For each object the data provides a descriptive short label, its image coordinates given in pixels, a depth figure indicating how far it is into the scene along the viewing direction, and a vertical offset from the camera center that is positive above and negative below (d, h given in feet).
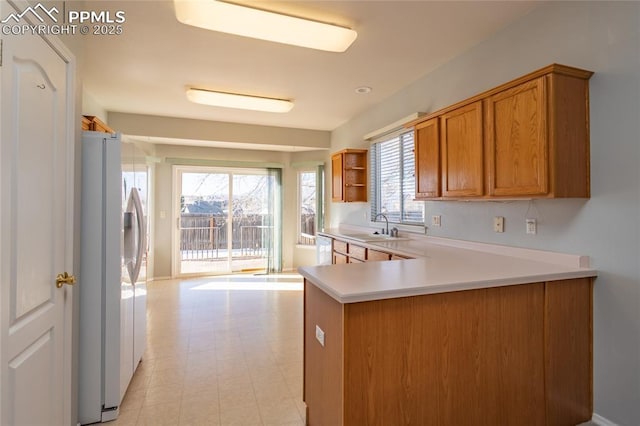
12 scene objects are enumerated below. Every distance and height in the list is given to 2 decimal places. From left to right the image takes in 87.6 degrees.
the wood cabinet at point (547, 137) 6.20 +1.50
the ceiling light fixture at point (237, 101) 12.35 +4.45
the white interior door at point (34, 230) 4.03 -0.21
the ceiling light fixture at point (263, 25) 6.90 +4.25
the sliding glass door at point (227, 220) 20.03 -0.31
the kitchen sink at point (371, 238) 11.93 -0.88
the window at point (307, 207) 21.17 +0.51
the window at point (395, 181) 12.59 +1.41
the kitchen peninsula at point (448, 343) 4.96 -2.14
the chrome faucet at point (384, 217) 13.59 -0.16
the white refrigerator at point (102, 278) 6.59 -1.26
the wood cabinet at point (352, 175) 15.85 +1.90
